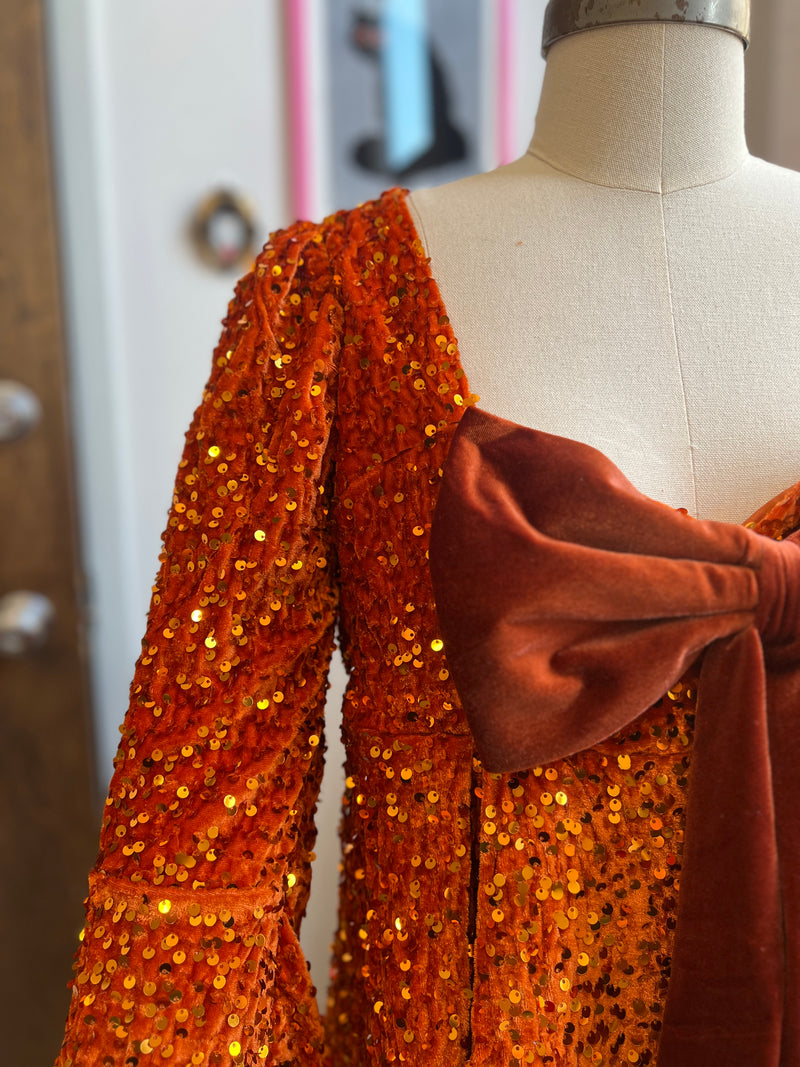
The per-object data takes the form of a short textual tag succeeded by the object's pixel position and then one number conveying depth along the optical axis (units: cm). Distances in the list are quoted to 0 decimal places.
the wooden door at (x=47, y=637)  114
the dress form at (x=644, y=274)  53
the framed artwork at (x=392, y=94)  130
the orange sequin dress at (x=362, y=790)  48
